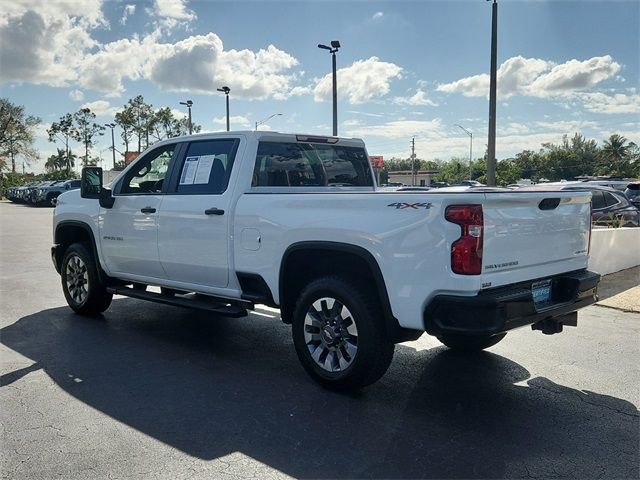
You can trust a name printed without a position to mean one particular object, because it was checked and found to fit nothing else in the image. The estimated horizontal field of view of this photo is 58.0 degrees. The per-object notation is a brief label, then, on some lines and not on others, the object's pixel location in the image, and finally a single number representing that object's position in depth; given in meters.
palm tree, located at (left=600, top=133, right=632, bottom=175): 93.31
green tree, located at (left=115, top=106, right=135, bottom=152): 63.44
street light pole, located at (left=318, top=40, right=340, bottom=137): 20.77
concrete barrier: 9.16
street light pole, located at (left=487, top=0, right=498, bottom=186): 13.80
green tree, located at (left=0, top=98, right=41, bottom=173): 58.59
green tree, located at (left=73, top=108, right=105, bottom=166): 71.31
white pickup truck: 3.73
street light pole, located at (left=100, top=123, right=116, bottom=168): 67.11
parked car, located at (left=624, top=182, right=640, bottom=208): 17.69
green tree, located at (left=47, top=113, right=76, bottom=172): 70.50
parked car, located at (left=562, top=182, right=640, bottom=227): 13.72
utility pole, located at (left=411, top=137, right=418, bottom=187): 84.60
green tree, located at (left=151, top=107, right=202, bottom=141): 60.92
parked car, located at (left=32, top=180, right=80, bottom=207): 35.06
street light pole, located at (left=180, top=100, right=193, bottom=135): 36.75
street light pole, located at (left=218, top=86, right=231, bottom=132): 32.09
